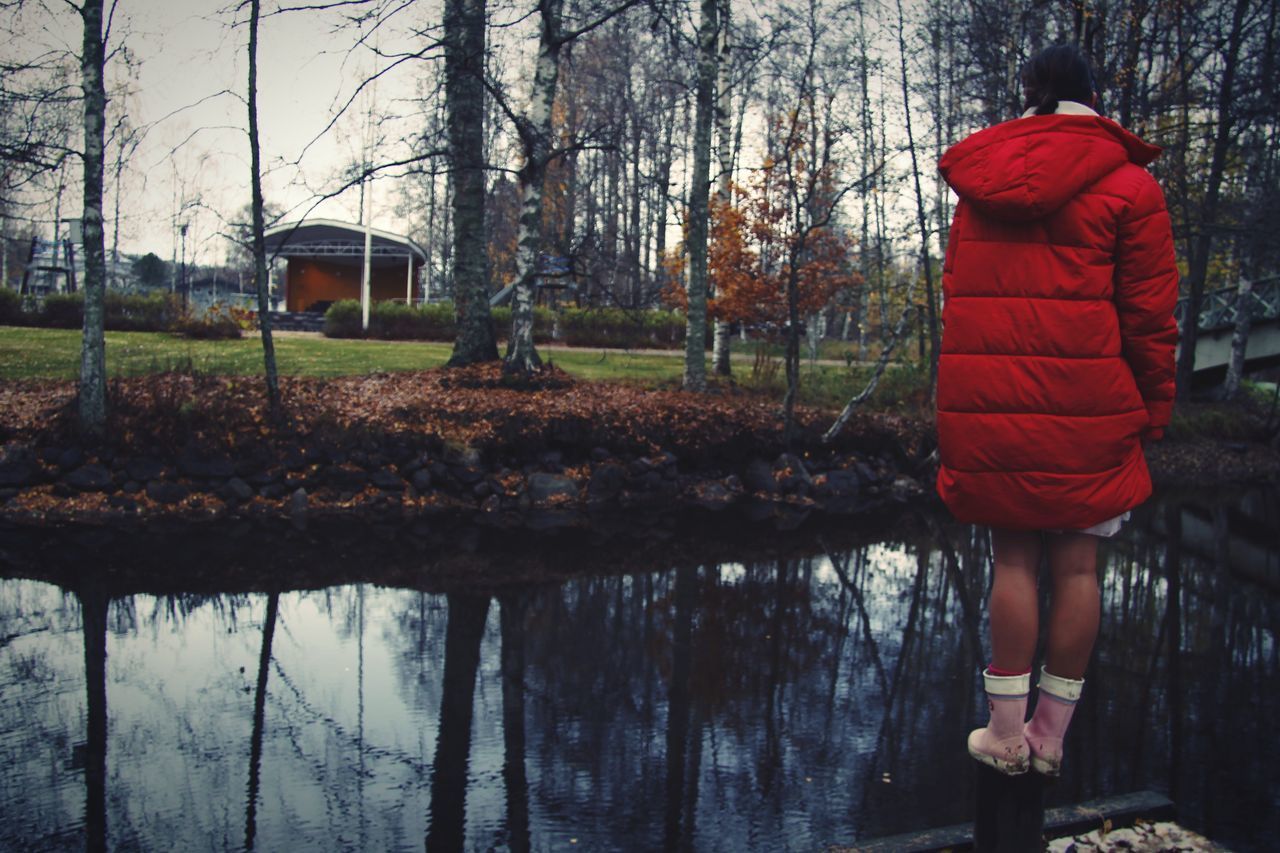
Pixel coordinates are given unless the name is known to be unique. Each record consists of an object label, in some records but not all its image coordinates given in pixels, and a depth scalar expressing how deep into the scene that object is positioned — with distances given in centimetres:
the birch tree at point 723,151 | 1803
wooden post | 262
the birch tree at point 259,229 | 1097
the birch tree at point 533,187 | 1268
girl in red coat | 248
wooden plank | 282
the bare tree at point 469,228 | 1421
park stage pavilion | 3291
